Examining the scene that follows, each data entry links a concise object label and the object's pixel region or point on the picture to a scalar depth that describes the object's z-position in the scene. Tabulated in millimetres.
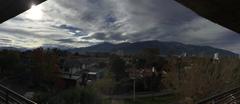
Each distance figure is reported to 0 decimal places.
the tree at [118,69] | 18234
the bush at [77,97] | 9110
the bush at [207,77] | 11556
